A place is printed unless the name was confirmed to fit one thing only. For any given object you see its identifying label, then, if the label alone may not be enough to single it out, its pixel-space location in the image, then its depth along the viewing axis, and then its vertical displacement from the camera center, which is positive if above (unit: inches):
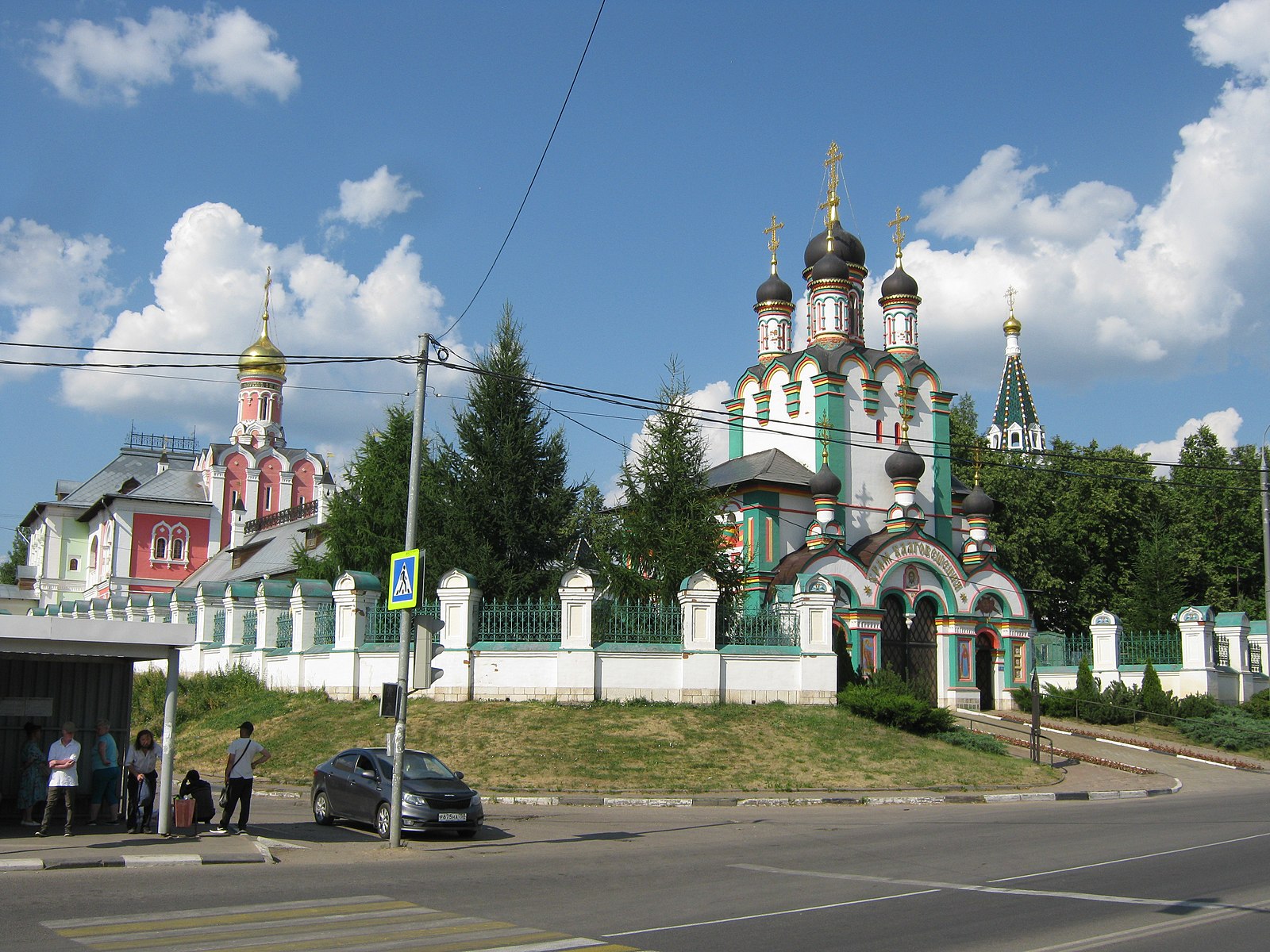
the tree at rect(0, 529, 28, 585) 3253.0 +163.8
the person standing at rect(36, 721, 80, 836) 535.5 -67.1
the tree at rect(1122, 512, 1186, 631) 1612.9 +54.2
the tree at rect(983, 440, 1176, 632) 1952.5 +153.8
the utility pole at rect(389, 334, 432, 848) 562.3 +3.5
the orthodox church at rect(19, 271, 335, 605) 2329.0 +216.9
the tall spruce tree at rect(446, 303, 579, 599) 1165.7 +127.5
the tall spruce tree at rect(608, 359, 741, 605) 1108.5 +98.2
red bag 570.3 -91.5
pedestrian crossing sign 589.9 +20.6
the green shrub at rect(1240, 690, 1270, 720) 1262.3 -79.5
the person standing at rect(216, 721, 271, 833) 582.2 -72.7
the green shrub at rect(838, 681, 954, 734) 1002.7 -70.4
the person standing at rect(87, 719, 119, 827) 576.4 -72.9
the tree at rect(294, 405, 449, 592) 1457.9 +144.2
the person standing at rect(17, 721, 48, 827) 560.7 -72.6
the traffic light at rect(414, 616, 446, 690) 581.0 -14.4
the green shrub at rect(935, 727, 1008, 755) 992.9 -94.7
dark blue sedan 589.6 -87.1
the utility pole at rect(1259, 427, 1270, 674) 1156.5 +125.7
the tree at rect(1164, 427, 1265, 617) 2070.6 +166.6
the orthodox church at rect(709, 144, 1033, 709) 1365.7 +155.7
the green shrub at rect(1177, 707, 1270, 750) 1146.0 -97.7
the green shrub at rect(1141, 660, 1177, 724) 1259.8 -73.7
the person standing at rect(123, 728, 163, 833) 574.6 -74.7
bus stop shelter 549.0 -27.7
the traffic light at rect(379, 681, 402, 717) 576.7 -37.2
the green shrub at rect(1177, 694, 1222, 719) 1254.9 -80.3
